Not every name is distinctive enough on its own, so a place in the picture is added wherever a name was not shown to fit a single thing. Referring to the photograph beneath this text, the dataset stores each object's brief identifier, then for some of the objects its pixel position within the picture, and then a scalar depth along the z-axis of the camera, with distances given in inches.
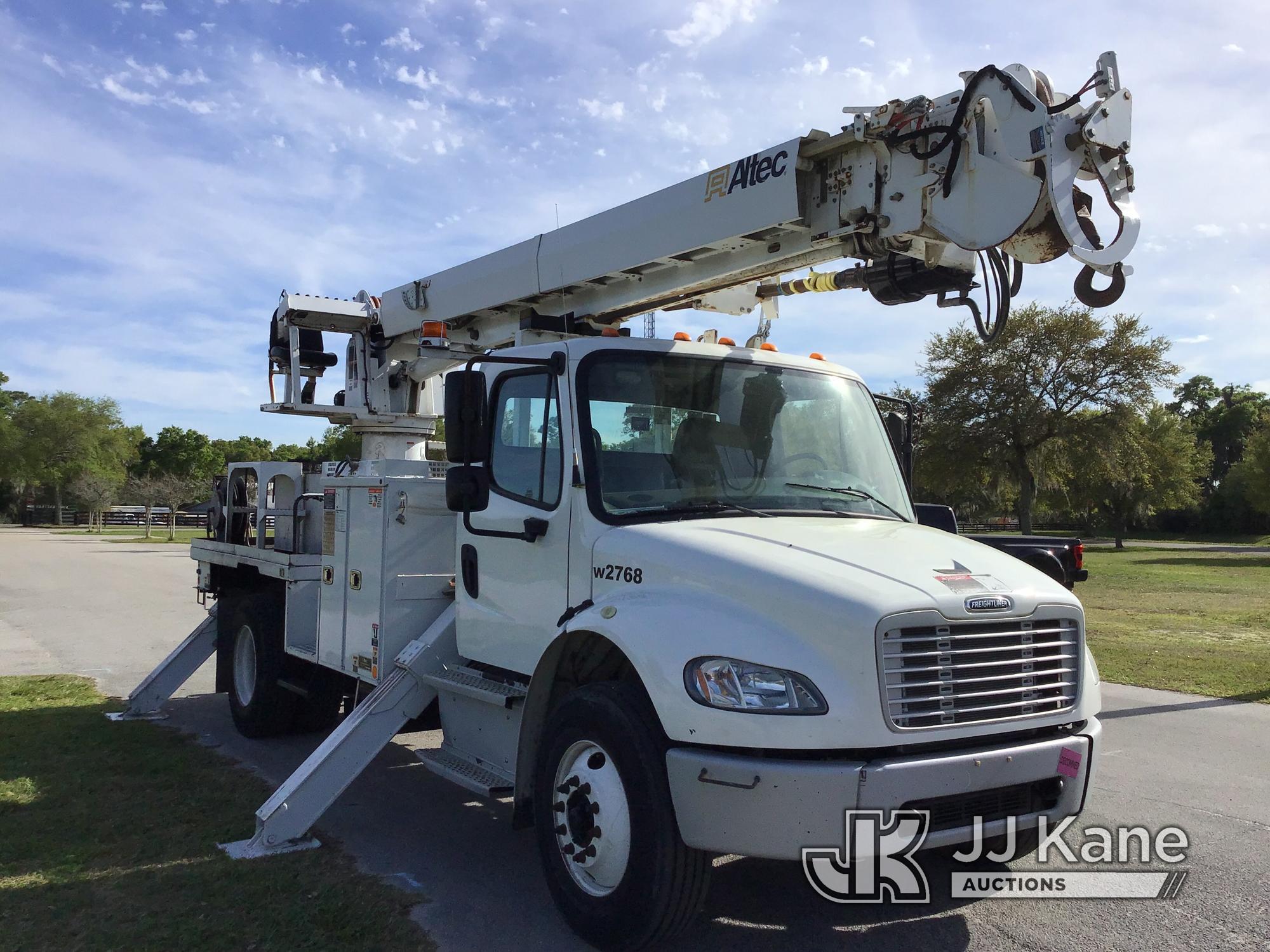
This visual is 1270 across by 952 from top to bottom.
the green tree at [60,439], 2694.4
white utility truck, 141.9
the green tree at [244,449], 3498.0
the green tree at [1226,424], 3353.8
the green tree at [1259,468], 1696.6
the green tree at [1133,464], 1493.6
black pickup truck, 305.3
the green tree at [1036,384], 1512.1
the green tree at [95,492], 2411.4
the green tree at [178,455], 2957.7
